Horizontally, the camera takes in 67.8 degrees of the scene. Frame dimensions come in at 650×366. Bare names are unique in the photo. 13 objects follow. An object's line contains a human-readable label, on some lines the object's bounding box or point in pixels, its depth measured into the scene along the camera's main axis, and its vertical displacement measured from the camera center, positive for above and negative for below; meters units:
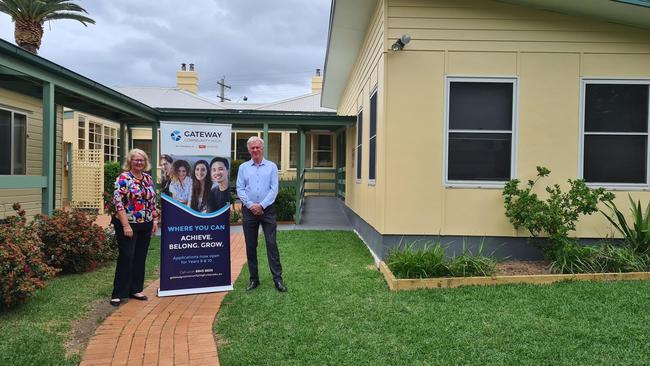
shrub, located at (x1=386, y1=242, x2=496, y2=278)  5.87 -1.10
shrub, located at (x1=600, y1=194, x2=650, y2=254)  6.39 -0.67
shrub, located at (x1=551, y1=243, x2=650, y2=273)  6.09 -1.05
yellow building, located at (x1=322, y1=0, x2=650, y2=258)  6.84 +0.94
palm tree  9.78 +3.17
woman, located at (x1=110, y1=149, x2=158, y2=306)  5.14 -0.52
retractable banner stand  5.62 -0.42
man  5.72 -0.32
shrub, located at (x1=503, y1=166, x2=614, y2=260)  6.24 -0.41
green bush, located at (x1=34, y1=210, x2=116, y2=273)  6.45 -0.96
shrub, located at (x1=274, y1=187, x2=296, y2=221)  12.52 -0.86
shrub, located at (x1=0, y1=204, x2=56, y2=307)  4.63 -0.96
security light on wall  6.55 +1.82
